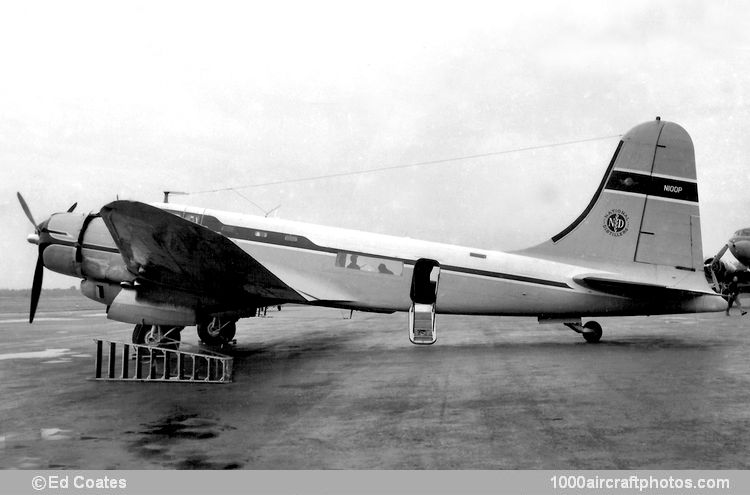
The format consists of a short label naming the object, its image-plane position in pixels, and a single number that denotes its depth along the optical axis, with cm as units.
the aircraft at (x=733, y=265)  3609
